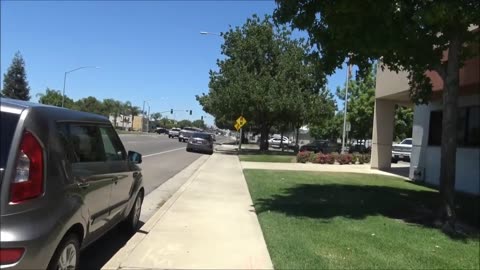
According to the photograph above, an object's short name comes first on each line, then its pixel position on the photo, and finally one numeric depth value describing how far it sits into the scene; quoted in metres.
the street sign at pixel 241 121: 40.16
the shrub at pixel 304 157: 30.63
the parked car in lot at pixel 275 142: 77.21
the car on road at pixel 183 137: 61.72
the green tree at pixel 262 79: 38.72
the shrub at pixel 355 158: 31.27
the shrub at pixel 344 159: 30.59
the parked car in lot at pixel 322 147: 47.60
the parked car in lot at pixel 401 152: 36.75
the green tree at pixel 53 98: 102.53
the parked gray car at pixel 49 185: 3.98
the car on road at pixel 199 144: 38.97
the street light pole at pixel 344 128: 35.22
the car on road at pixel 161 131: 118.16
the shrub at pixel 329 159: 30.34
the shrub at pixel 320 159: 30.33
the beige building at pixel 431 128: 16.52
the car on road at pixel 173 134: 78.25
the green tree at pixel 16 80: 77.25
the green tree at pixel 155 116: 191.25
